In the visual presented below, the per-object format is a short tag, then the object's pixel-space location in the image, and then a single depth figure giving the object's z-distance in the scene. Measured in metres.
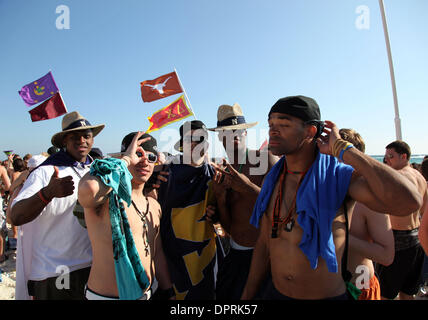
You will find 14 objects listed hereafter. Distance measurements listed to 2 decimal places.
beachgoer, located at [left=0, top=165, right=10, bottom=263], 5.05
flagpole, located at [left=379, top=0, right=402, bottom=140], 6.41
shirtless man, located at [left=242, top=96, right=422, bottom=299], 1.50
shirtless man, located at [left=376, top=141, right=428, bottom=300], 3.79
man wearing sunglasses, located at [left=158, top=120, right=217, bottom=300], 2.67
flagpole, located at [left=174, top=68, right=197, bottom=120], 7.35
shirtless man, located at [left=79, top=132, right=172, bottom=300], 1.74
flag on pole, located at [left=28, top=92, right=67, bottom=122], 5.77
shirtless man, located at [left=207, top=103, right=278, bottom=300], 2.59
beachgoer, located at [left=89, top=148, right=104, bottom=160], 3.82
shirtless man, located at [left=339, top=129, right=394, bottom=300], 2.15
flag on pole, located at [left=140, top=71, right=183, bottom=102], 7.88
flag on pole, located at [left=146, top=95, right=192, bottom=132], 7.83
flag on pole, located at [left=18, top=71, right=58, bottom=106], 6.26
